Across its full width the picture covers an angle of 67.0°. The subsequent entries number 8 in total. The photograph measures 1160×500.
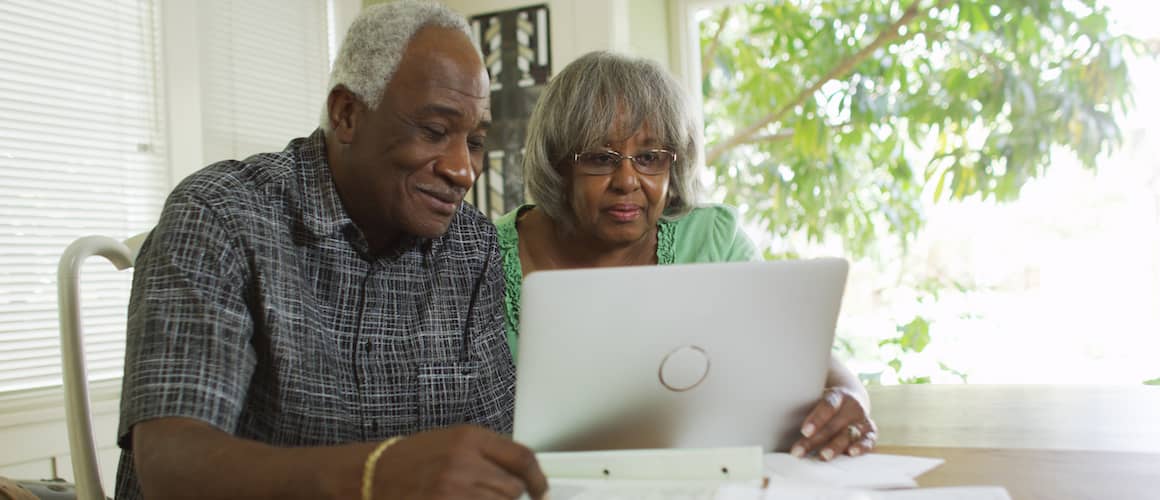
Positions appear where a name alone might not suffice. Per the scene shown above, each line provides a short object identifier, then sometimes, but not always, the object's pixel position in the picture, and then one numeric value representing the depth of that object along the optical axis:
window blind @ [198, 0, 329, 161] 2.86
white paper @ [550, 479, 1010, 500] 0.85
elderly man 0.96
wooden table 0.97
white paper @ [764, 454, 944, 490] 0.94
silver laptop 0.86
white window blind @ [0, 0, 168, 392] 2.26
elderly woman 1.64
